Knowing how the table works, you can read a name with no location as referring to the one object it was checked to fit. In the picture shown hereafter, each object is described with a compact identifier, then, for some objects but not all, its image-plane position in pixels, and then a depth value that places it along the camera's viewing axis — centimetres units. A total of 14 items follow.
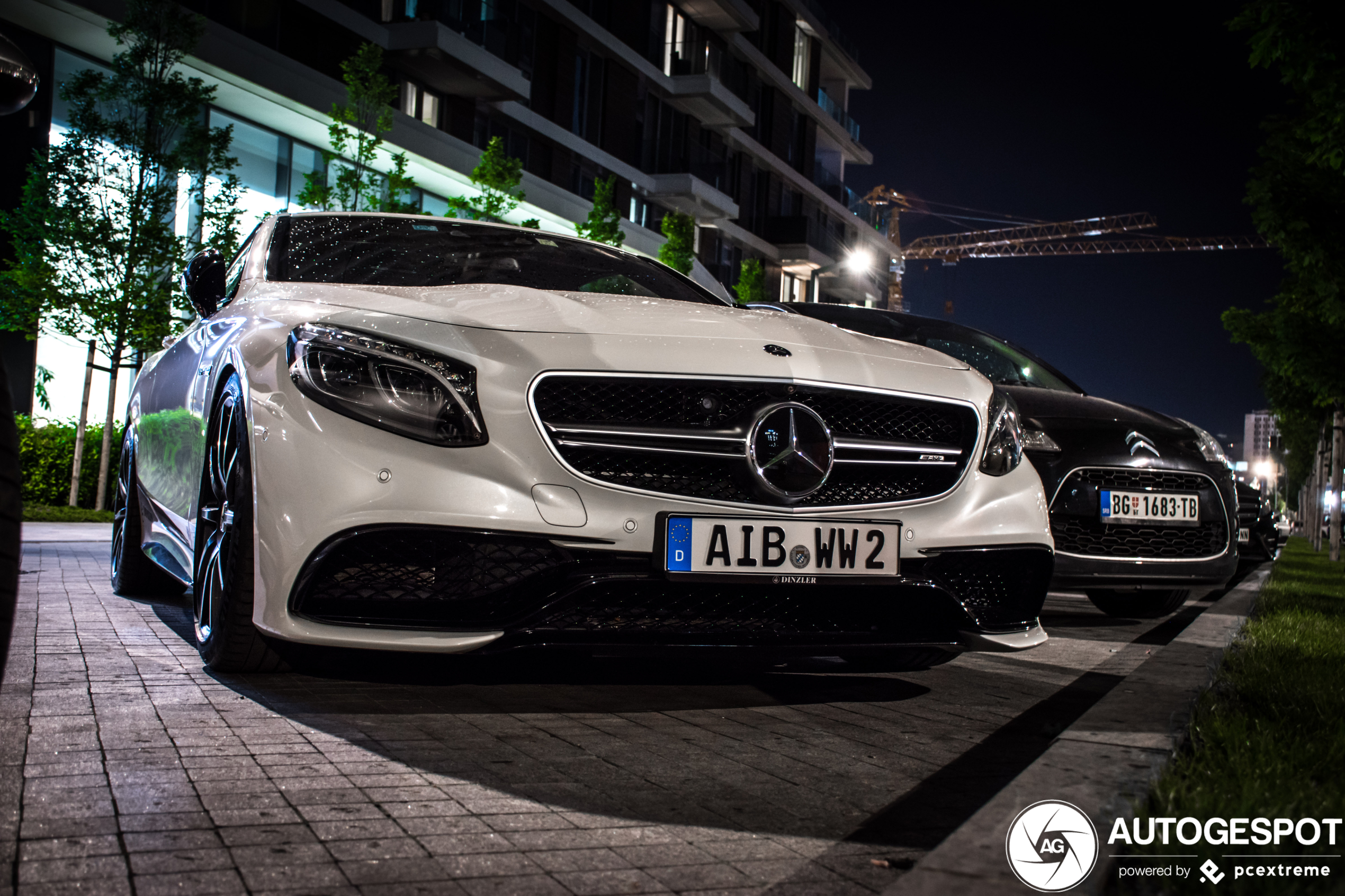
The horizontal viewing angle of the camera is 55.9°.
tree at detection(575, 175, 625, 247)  2648
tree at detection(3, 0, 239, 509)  1476
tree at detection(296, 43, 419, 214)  1881
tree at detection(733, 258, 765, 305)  3697
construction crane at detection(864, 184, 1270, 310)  13362
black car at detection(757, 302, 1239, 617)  585
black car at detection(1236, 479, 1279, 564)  1186
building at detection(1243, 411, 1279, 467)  16800
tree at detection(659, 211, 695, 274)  3033
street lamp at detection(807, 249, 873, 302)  3161
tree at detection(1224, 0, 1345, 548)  953
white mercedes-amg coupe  305
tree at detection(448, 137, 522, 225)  2178
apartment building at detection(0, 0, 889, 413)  2038
